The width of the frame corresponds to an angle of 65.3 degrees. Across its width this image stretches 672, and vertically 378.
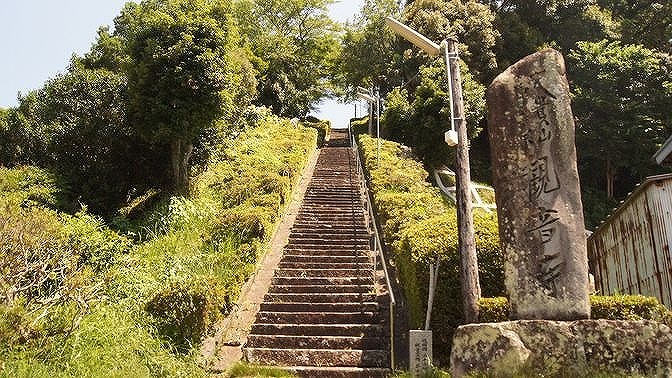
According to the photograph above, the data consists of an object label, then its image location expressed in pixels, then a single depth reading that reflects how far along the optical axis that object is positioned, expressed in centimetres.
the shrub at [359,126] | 3838
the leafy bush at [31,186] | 1298
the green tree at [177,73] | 1405
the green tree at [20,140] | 1579
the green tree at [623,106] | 2442
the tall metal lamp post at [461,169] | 710
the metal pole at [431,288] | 770
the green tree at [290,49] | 3478
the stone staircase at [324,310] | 848
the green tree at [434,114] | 2406
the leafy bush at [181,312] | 785
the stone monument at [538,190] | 654
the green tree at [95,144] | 1516
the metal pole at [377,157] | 2005
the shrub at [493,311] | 697
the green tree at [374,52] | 3566
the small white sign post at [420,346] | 734
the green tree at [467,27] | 2880
